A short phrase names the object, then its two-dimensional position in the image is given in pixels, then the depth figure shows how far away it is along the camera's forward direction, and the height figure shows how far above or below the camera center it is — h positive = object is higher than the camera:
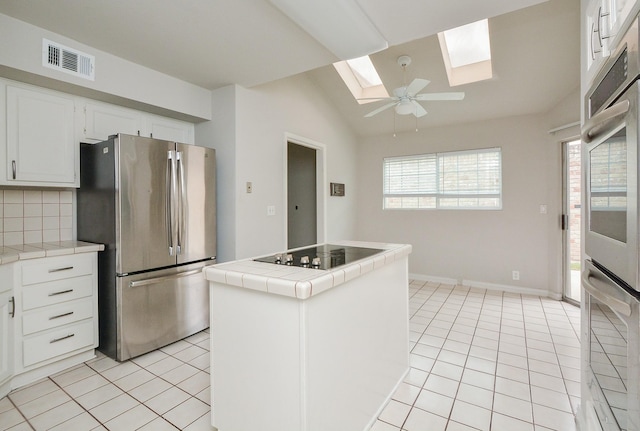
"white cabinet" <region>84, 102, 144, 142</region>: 2.65 +0.88
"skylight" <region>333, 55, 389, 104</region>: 4.12 +1.98
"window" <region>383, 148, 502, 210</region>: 4.41 +0.52
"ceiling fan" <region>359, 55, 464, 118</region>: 2.69 +1.09
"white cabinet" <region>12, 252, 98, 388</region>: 2.09 -0.73
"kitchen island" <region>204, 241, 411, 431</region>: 1.27 -0.62
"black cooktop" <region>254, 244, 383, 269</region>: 1.56 -0.25
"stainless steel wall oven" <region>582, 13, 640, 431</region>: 0.91 -0.10
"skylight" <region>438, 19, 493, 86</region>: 3.25 +1.91
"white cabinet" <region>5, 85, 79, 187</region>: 2.22 +0.60
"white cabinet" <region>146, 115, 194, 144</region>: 3.12 +0.94
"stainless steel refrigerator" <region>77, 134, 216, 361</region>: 2.40 -0.16
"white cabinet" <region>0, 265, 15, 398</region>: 1.94 -0.73
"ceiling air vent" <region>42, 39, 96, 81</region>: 2.21 +1.20
